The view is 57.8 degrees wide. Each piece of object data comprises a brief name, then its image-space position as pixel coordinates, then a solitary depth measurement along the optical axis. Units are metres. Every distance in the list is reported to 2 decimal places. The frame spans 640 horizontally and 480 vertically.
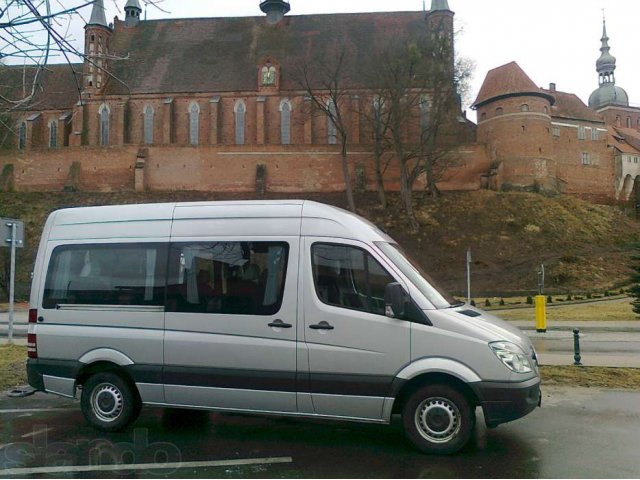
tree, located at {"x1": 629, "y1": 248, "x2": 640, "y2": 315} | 20.61
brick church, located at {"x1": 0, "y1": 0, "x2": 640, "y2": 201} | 50.00
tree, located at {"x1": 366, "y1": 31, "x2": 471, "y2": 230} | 43.91
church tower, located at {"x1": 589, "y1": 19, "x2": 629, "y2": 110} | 92.12
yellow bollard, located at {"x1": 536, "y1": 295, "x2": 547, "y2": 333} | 16.12
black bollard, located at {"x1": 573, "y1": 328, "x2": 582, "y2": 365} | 10.37
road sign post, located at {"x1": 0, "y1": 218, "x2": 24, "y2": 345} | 13.06
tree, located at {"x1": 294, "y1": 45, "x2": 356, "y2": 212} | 45.69
